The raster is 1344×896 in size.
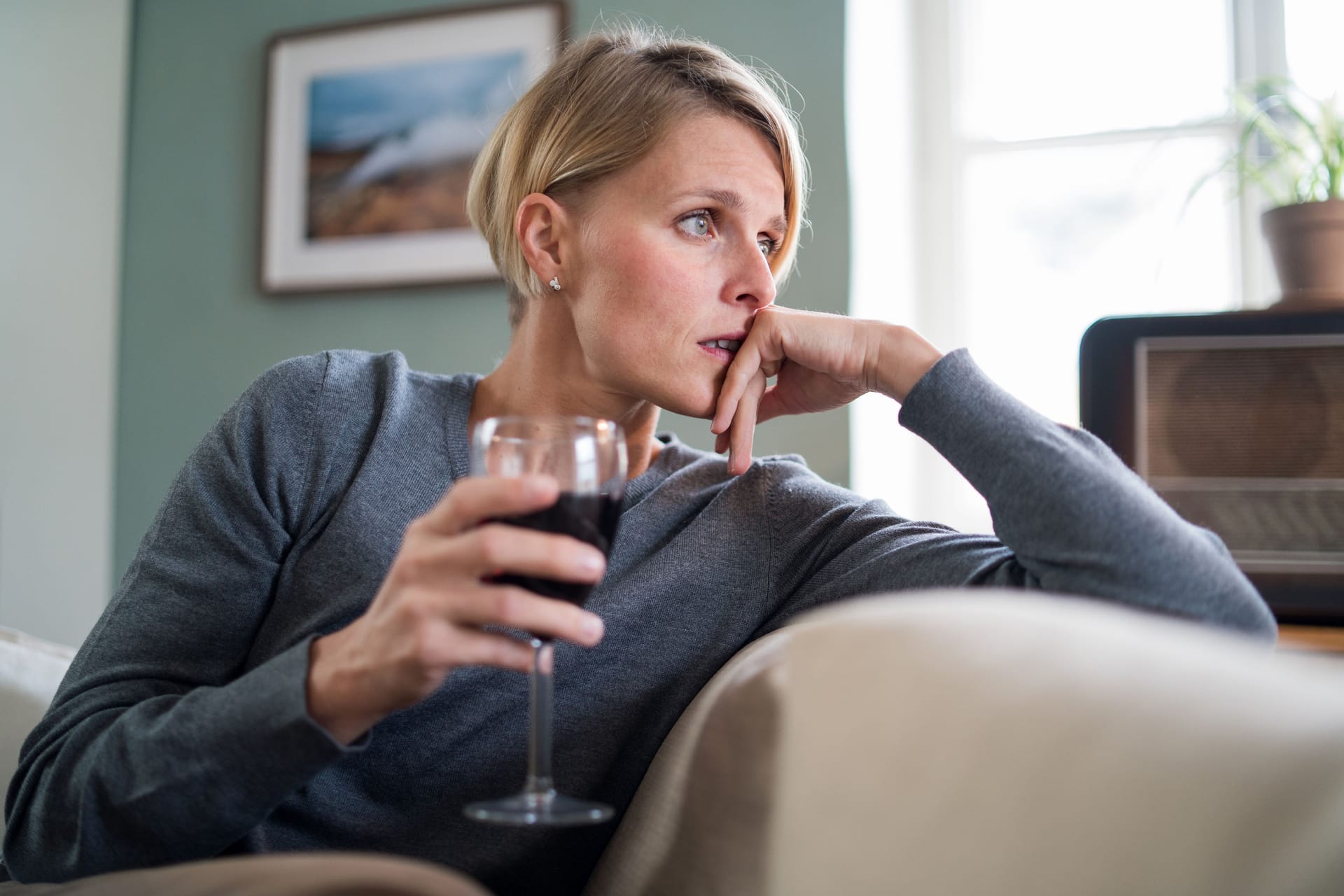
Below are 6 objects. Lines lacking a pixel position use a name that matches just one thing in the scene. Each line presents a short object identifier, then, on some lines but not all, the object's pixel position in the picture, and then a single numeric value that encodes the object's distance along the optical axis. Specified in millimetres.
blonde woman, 750
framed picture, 2549
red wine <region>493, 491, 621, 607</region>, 647
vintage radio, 1192
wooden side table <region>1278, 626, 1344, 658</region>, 1070
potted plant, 1413
